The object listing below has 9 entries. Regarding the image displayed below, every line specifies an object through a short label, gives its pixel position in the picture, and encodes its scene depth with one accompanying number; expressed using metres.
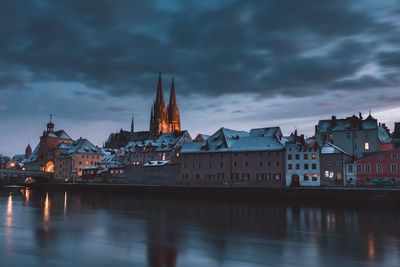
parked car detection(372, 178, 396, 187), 59.16
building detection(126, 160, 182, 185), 84.12
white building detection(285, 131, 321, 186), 68.56
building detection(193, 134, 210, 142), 105.81
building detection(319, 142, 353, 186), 67.25
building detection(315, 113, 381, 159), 74.69
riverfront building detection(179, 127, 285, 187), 72.62
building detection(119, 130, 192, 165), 100.37
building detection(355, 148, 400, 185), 62.28
